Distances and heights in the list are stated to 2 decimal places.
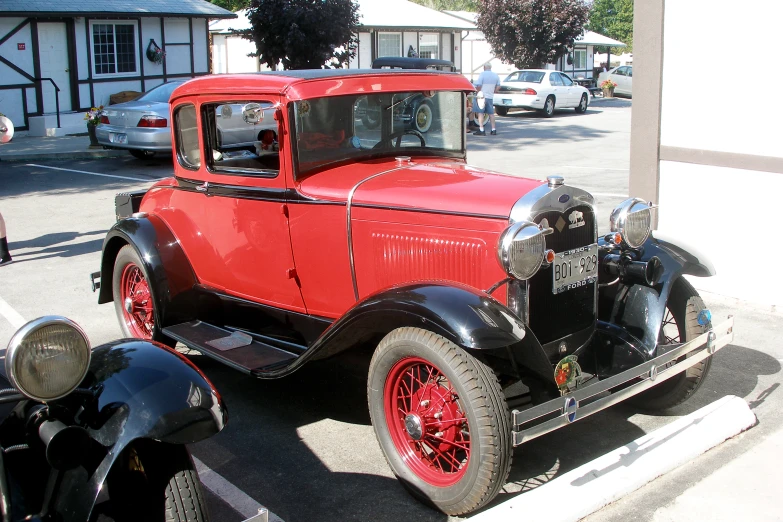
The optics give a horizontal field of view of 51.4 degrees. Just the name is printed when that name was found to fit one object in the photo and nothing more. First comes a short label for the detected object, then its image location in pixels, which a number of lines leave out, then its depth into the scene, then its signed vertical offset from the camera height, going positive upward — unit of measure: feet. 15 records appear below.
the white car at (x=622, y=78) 111.49 +3.08
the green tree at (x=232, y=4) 121.70 +15.21
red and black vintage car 11.69 -2.87
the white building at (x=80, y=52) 62.23 +4.55
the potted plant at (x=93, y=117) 51.16 -0.57
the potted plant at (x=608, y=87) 112.37 +1.88
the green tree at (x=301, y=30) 69.51 +6.44
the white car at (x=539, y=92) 79.61 +0.94
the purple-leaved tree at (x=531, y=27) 106.93 +9.79
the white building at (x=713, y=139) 21.08 -1.06
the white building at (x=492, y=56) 133.49 +7.70
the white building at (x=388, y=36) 115.65 +9.99
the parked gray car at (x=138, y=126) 46.14 -1.06
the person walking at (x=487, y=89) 61.66 +1.03
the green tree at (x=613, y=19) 192.95 +19.42
